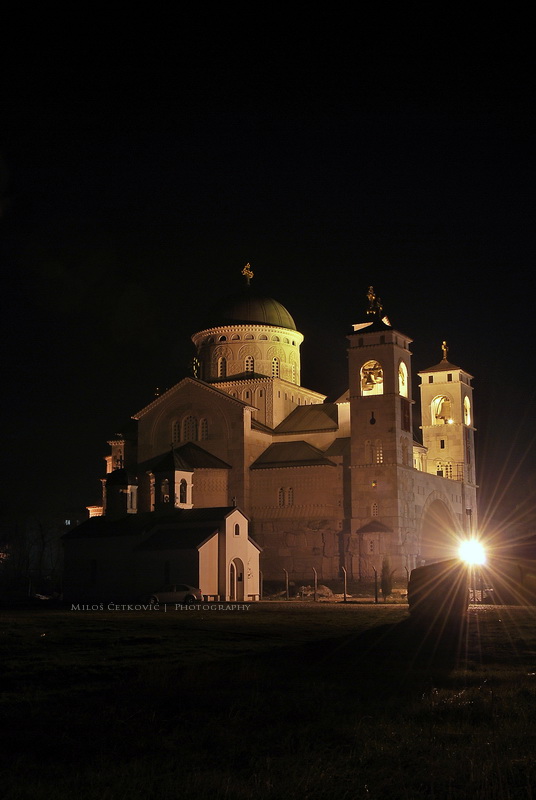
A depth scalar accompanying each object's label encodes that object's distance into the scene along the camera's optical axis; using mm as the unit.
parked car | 42906
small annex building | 46531
